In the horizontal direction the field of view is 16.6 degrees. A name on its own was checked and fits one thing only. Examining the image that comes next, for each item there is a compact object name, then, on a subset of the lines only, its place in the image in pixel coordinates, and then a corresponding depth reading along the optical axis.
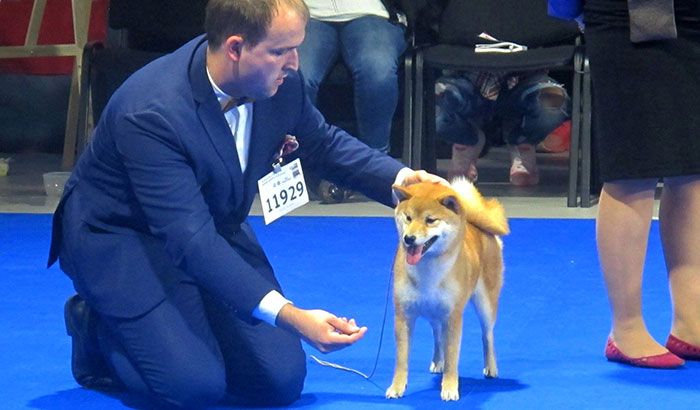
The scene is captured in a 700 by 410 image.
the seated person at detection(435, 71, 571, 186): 11.43
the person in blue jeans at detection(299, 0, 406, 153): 11.01
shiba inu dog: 5.31
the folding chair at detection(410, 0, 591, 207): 10.92
